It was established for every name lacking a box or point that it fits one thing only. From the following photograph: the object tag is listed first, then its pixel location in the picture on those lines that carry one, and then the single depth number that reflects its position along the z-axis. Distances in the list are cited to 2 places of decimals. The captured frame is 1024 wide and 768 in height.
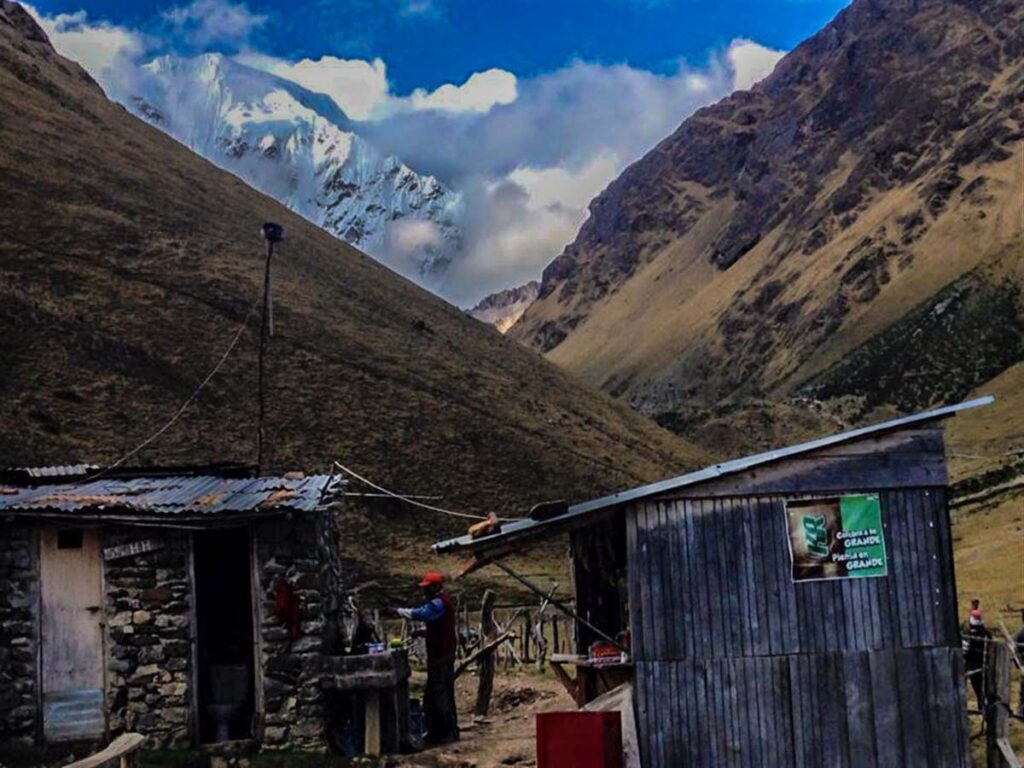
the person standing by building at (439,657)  14.04
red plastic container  10.36
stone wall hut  13.45
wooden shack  11.41
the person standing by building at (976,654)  14.67
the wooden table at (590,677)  12.04
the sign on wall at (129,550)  13.61
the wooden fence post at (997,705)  12.07
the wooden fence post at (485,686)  17.75
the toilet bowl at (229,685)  14.37
